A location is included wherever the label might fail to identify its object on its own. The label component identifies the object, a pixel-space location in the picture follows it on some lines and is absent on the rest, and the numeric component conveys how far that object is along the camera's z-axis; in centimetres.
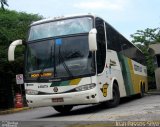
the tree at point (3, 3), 956
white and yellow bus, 1146
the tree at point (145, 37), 3485
